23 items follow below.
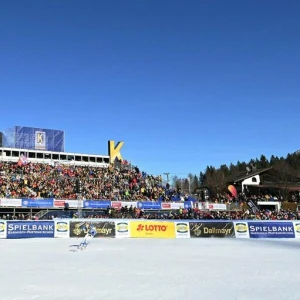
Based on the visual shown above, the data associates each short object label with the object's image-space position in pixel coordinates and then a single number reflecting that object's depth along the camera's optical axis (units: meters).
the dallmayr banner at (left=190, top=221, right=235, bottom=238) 33.34
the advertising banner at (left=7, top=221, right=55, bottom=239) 30.94
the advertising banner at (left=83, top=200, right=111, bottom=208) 44.50
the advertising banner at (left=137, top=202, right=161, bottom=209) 47.25
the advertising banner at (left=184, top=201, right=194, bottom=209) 49.09
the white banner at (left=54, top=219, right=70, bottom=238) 31.53
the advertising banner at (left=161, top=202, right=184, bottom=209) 48.03
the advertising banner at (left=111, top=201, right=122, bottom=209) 46.03
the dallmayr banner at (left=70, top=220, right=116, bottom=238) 31.69
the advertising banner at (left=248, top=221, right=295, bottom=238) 33.84
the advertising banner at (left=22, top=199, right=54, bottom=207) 42.05
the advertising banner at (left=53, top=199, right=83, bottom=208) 42.78
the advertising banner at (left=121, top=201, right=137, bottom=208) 46.55
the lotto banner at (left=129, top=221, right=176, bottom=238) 32.75
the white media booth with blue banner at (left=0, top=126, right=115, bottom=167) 64.75
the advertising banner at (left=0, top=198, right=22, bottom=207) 40.47
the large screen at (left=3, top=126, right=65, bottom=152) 66.56
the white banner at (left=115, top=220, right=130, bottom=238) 32.38
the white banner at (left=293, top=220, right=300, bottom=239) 33.99
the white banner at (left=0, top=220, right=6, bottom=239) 30.52
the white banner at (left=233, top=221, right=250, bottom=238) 33.50
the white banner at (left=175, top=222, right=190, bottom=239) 33.22
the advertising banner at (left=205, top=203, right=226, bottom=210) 49.18
